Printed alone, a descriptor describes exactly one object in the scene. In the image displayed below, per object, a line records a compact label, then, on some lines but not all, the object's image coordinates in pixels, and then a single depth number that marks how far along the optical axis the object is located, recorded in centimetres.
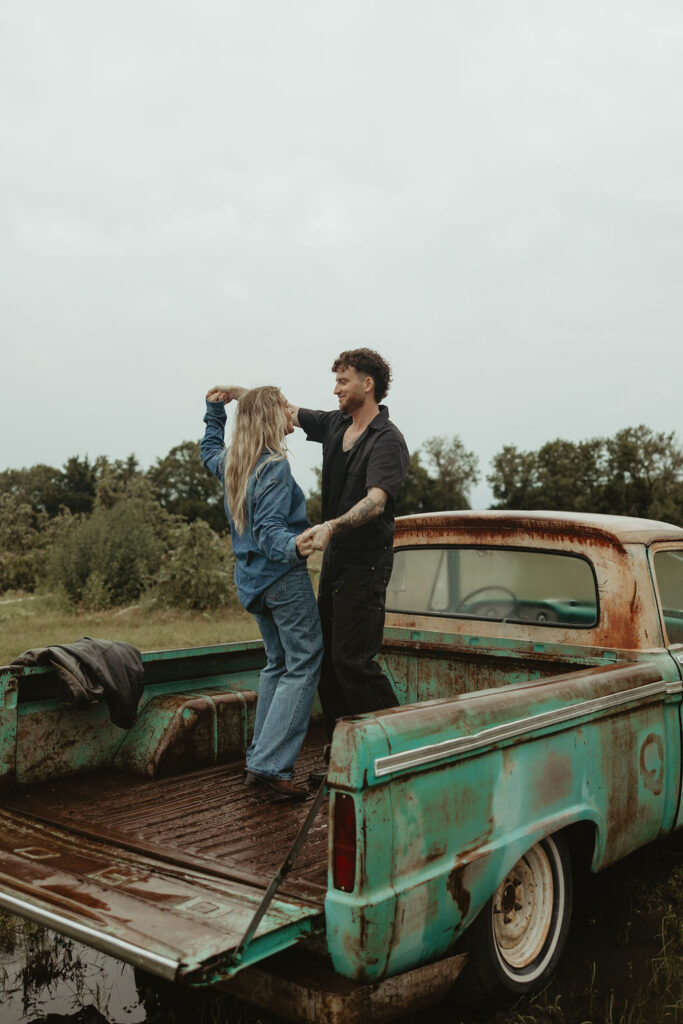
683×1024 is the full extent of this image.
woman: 365
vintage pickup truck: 223
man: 368
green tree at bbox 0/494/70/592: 2344
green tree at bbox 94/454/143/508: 3439
